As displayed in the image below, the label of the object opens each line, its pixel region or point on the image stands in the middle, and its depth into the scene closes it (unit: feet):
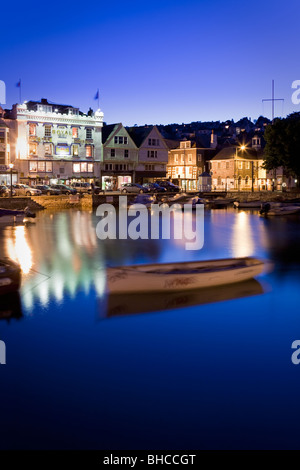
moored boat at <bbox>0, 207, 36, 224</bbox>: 190.29
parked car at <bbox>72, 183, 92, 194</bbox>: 285.52
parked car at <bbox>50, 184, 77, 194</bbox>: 269.07
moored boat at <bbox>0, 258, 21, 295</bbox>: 74.49
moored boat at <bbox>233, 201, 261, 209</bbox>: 286.91
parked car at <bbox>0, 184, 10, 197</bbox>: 232.98
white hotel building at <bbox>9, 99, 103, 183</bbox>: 278.46
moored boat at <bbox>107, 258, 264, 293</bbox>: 71.87
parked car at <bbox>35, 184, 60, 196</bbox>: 261.03
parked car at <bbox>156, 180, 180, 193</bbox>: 327.26
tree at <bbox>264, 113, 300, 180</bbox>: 269.85
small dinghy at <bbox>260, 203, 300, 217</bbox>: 245.04
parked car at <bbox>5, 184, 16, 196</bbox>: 245.61
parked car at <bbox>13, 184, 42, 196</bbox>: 249.55
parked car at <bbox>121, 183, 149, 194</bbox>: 290.33
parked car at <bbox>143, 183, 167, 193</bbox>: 303.64
